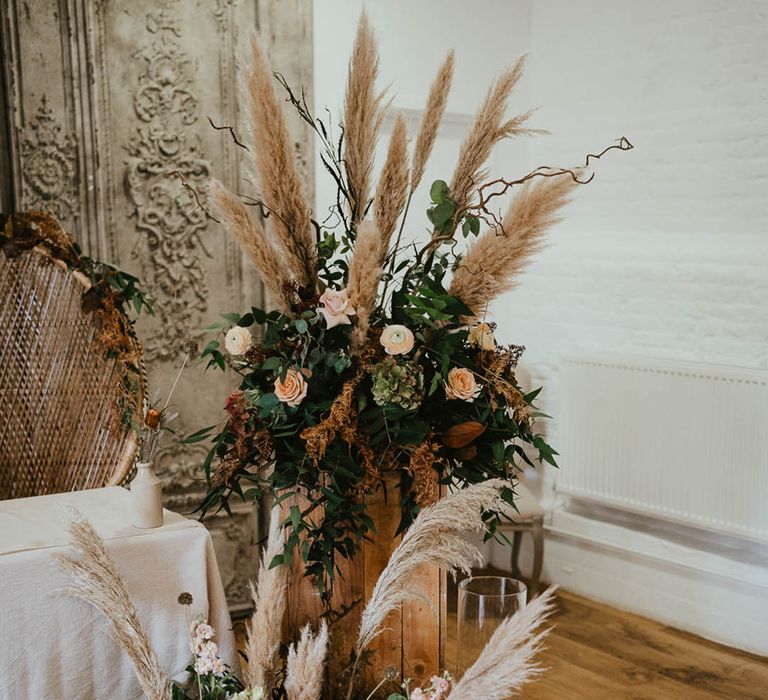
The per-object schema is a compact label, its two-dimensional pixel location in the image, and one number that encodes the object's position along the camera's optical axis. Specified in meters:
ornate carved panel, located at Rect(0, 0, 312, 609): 3.00
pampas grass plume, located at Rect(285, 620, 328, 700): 1.36
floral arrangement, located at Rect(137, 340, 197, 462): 1.91
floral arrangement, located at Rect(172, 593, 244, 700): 1.55
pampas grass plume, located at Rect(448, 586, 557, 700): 1.19
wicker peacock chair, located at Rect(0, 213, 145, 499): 2.50
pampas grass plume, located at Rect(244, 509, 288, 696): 1.47
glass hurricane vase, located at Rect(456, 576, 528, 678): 1.65
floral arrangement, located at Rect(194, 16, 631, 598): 1.74
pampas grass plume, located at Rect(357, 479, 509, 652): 1.44
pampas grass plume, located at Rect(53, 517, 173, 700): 1.42
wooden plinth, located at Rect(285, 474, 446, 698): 1.87
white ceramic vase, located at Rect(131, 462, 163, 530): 1.85
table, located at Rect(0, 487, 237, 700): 1.67
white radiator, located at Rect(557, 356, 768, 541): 3.21
